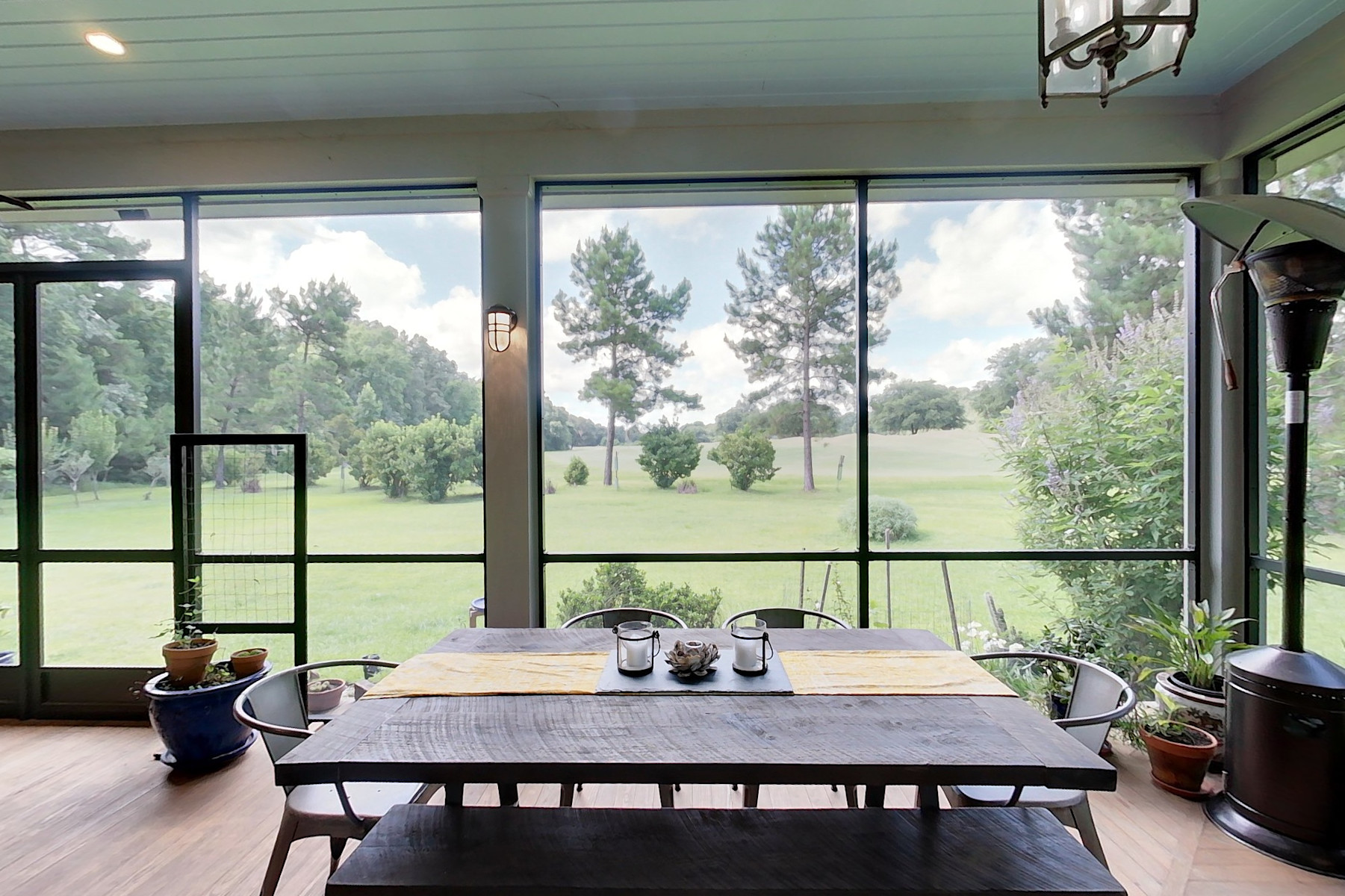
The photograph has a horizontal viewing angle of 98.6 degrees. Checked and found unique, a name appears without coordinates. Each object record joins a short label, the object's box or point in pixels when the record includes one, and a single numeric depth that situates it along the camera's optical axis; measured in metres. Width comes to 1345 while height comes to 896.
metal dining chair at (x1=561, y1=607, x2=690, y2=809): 2.54
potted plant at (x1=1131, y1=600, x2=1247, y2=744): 2.59
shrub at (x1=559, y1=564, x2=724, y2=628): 3.18
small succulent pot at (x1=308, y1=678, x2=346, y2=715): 3.11
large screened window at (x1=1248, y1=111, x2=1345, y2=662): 2.50
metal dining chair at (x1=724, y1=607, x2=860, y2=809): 2.53
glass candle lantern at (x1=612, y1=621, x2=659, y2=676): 1.87
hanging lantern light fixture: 1.20
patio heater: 2.02
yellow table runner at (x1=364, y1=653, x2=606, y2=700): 1.77
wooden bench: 1.29
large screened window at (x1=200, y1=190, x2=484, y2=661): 3.20
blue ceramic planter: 2.66
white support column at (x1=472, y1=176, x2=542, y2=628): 3.02
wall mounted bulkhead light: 2.93
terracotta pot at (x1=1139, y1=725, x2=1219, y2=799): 2.42
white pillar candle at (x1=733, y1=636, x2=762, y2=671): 1.88
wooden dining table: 1.33
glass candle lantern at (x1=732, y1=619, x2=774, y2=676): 1.87
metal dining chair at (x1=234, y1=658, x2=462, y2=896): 1.59
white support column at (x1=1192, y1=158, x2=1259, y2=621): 2.90
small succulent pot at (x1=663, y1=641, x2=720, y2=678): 1.83
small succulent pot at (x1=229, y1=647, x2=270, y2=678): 2.86
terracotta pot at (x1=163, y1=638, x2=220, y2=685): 2.76
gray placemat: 1.75
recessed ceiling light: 2.41
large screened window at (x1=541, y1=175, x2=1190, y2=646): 3.08
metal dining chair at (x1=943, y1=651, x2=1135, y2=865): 1.65
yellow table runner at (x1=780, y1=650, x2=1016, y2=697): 1.77
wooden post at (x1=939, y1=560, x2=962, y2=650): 3.13
